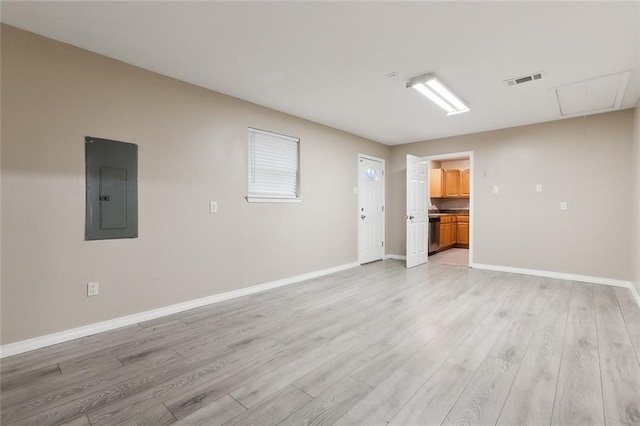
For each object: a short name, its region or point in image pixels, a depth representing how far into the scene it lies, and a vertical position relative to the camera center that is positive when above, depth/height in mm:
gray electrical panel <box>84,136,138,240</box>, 2637 +209
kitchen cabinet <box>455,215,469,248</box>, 8211 -551
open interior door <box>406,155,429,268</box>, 5582 -4
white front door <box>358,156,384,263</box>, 5789 +53
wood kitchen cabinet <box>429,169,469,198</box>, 7996 +820
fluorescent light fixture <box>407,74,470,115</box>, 3111 +1448
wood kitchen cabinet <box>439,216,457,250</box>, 7543 -551
